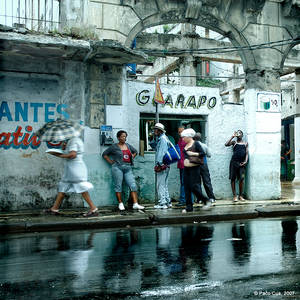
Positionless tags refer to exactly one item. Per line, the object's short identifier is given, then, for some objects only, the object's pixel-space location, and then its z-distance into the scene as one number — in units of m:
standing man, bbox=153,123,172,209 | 10.35
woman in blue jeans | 10.33
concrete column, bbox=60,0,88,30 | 10.30
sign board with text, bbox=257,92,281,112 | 12.30
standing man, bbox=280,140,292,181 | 20.41
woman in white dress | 9.08
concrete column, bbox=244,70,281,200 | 12.25
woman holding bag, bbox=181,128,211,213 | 9.59
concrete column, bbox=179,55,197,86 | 20.05
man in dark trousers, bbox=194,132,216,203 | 10.98
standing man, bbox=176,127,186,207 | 11.12
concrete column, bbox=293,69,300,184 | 17.88
